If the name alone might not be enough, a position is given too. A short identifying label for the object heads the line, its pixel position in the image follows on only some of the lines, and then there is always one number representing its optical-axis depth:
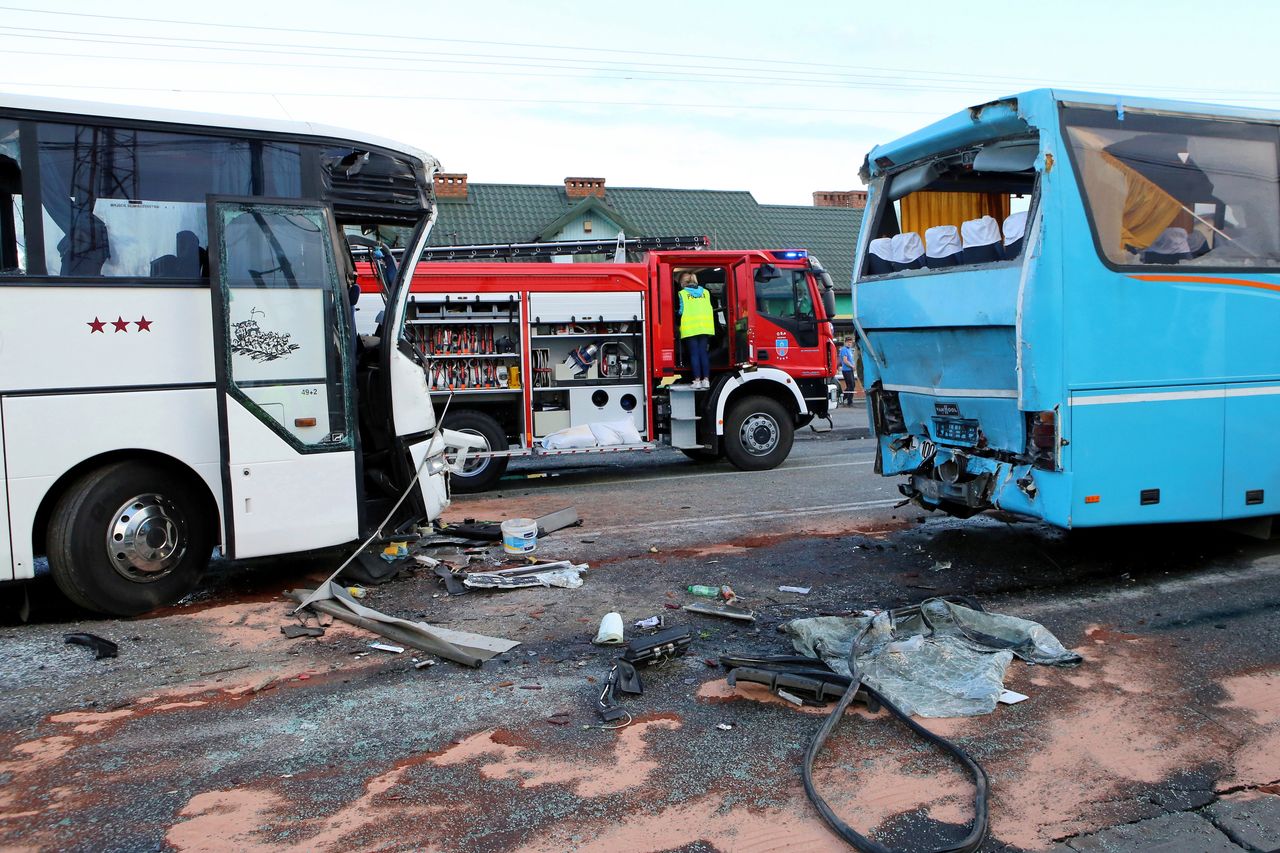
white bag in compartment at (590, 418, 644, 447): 11.95
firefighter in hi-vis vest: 12.02
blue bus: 5.68
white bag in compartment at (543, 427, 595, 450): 11.74
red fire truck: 11.46
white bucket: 7.59
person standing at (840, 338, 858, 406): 24.03
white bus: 5.68
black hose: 3.21
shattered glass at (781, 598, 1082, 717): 4.51
